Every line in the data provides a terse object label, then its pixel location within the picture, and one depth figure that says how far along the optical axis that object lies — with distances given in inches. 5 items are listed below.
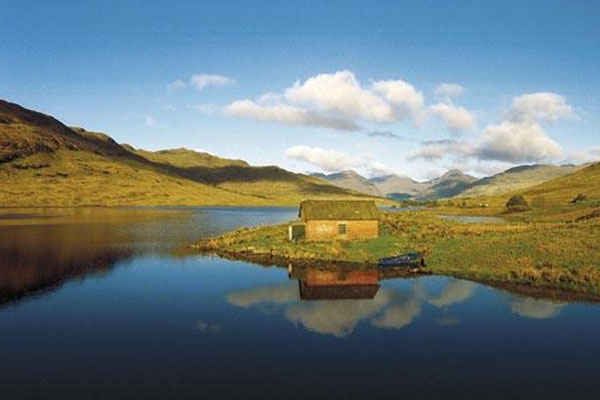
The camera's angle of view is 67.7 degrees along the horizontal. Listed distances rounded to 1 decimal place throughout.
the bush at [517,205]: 4987.9
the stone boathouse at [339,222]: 2188.7
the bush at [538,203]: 5352.4
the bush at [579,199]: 5052.2
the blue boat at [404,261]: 1731.1
